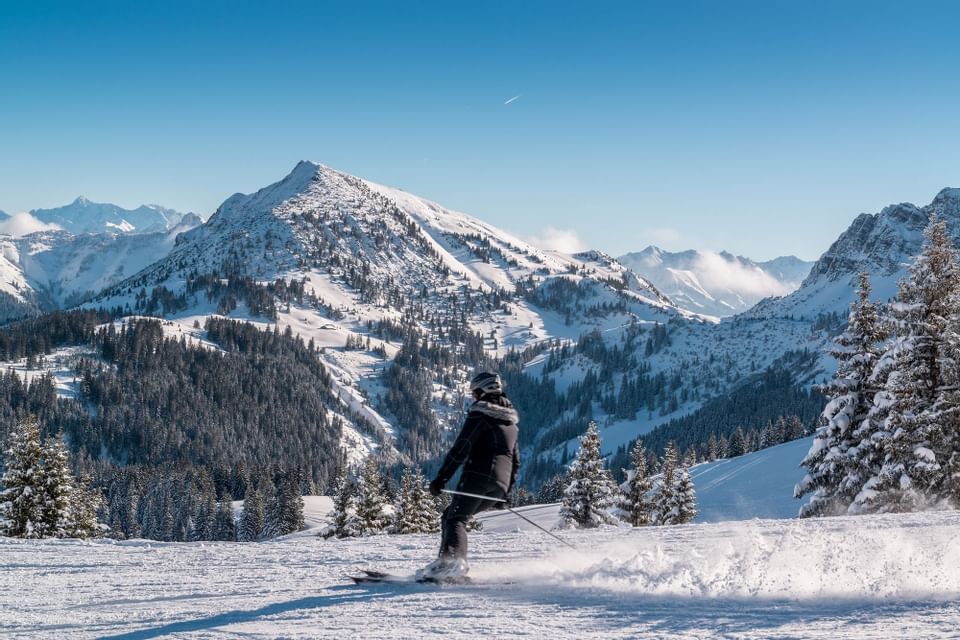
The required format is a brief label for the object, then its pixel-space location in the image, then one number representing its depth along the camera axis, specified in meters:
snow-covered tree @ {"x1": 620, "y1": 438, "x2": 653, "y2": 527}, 37.88
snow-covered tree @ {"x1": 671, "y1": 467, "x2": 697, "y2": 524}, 36.03
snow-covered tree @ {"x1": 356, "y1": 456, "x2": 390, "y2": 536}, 39.50
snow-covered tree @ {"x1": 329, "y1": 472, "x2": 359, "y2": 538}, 40.19
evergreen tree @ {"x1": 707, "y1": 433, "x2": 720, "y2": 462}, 79.19
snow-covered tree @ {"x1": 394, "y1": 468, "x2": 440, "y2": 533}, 40.59
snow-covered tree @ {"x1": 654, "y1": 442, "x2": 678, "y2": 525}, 36.75
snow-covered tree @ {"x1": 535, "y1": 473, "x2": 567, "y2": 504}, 83.12
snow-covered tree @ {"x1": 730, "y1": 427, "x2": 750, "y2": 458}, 89.38
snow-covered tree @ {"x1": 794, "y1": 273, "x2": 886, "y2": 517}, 23.16
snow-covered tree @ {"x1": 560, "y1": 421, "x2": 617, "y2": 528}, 34.81
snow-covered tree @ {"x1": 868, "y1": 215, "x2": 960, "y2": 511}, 20.75
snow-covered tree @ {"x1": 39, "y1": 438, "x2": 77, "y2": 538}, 28.77
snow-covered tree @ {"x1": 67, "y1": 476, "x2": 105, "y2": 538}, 30.78
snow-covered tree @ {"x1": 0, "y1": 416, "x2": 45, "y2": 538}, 28.16
